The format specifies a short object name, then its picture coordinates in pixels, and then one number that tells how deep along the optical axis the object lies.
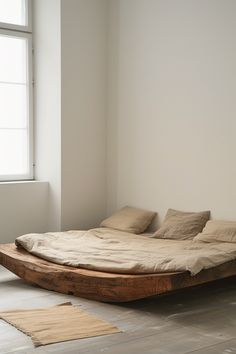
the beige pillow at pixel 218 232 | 5.09
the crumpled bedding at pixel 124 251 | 4.35
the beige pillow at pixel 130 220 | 6.02
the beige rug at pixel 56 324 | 3.67
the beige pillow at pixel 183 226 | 5.49
